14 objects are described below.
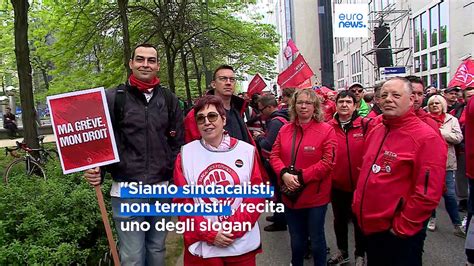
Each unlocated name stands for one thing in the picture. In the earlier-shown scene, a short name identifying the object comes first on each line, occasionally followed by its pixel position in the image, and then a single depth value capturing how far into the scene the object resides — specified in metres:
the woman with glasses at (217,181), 3.00
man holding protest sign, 3.44
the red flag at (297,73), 10.52
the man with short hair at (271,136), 5.05
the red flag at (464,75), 8.88
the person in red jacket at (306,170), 4.18
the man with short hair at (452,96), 8.14
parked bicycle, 9.04
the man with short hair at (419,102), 3.68
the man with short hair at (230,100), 4.10
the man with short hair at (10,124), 23.74
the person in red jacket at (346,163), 4.66
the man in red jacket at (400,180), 3.08
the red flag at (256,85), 14.03
